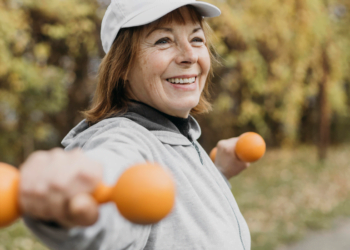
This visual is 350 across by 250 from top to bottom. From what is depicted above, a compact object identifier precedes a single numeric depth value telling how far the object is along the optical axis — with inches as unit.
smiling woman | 35.0
